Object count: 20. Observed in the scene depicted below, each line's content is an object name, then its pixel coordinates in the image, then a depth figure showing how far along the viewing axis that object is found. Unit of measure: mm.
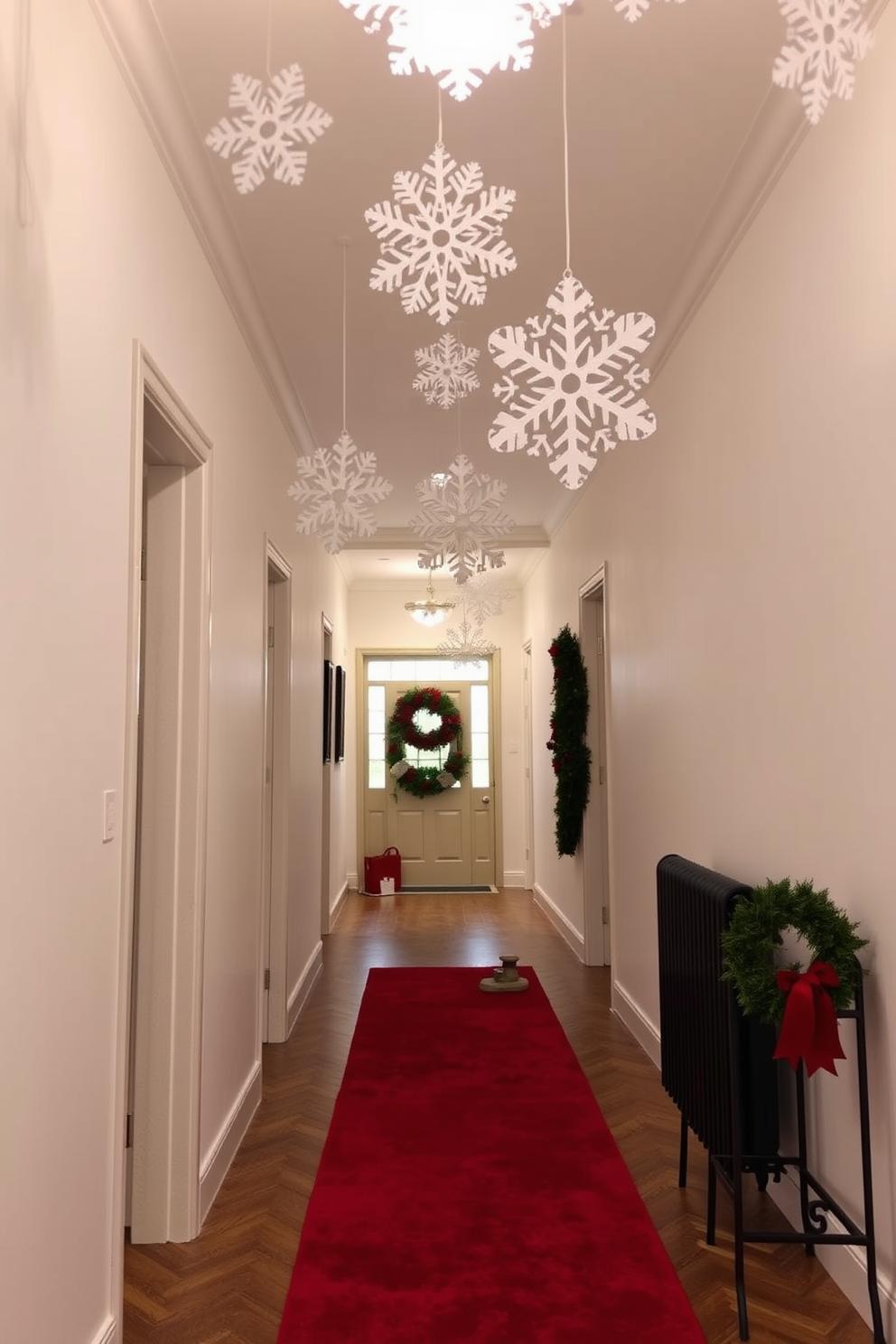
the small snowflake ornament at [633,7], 1223
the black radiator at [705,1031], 2678
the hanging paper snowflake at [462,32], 1194
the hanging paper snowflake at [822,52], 1226
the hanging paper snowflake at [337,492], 2533
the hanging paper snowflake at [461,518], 2818
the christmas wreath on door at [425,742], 9539
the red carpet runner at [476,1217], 2322
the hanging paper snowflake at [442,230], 1413
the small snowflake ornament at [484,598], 3971
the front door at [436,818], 9578
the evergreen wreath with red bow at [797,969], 2191
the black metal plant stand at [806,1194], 2158
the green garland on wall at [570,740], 6316
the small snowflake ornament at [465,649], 6207
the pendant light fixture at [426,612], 8172
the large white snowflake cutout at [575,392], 1363
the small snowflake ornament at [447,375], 2316
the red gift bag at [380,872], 9250
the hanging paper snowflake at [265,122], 1338
